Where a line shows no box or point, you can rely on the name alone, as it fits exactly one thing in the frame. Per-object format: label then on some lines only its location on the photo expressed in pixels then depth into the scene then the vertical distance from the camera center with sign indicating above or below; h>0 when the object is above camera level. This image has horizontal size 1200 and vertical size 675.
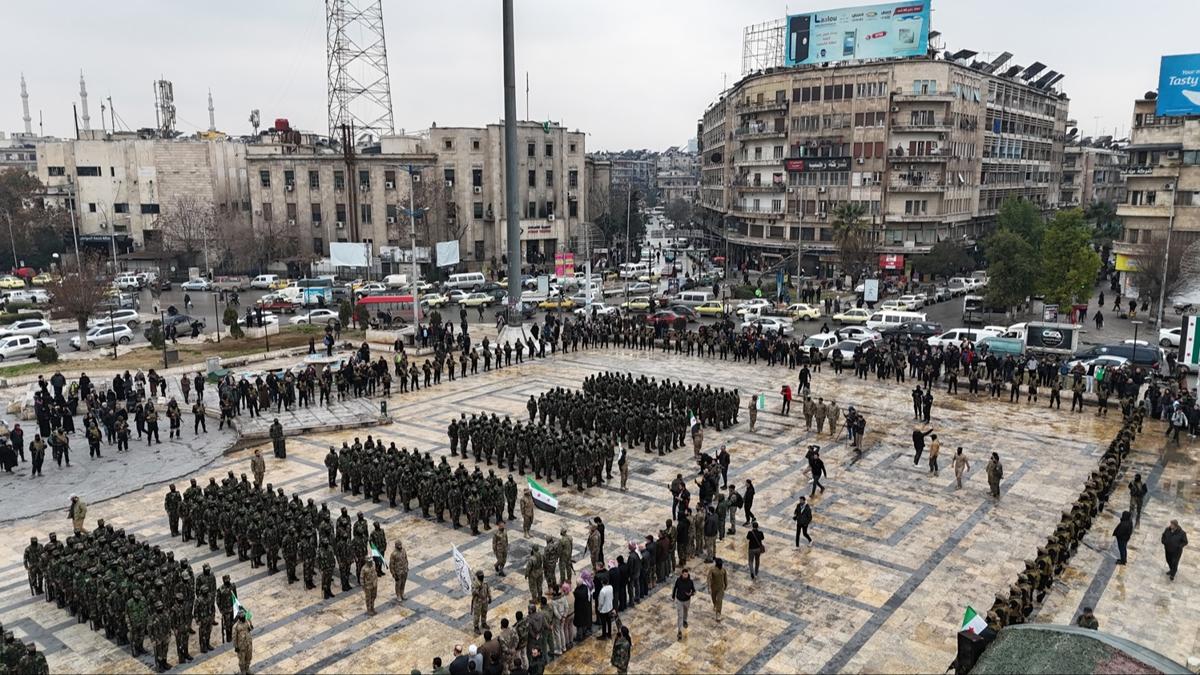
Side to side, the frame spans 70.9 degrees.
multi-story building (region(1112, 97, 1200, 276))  51.25 +1.85
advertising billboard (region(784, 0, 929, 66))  61.59 +13.37
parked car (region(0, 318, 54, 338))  42.78 -5.73
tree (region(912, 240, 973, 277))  61.72 -3.51
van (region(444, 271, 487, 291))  60.03 -4.87
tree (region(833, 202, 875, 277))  59.97 -1.82
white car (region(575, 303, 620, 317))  47.28 -5.72
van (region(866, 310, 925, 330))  43.25 -5.47
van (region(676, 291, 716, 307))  53.37 -5.41
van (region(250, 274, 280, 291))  65.31 -5.16
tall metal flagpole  37.12 +2.16
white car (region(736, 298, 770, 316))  49.19 -5.45
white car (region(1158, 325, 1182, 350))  38.09 -5.74
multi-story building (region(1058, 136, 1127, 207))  98.19 +4.78
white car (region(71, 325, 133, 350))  41.53 -5.98
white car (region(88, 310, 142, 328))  45.09 -5.63
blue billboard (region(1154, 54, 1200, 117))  49.66 +7.42
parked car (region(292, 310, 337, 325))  46.97 -5.74
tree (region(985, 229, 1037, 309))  45.84 -3.10
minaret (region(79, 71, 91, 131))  137.62 +19.08
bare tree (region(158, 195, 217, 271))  70.44 -1.36
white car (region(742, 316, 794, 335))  42.41 -5.69
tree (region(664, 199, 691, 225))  139.62 +0.22
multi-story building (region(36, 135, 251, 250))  74.62 +2.83
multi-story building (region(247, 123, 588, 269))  71.75 +1.83
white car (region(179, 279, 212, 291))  63.53 -5.32
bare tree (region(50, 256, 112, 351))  40.06 -3.82
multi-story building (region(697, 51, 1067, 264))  63.62 +4.82
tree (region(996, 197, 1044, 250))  58.94 -0.55
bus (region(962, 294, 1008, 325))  46.59 -5.76
